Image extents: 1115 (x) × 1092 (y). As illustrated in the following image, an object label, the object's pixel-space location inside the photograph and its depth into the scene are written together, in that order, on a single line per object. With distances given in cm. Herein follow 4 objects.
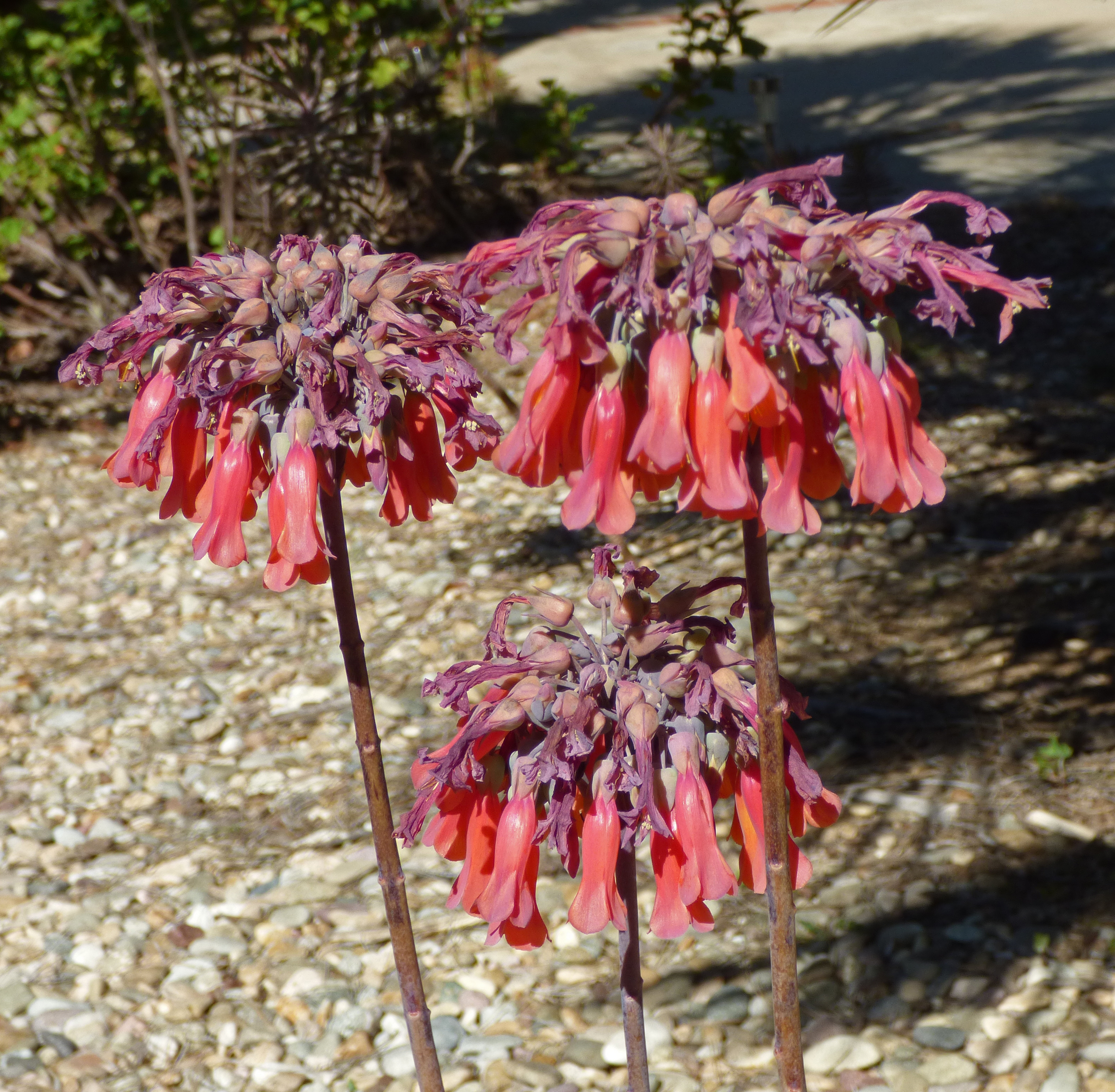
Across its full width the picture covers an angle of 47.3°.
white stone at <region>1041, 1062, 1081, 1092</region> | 251
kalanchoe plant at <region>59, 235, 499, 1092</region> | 146
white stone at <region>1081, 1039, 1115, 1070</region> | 255
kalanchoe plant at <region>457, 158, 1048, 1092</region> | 113
